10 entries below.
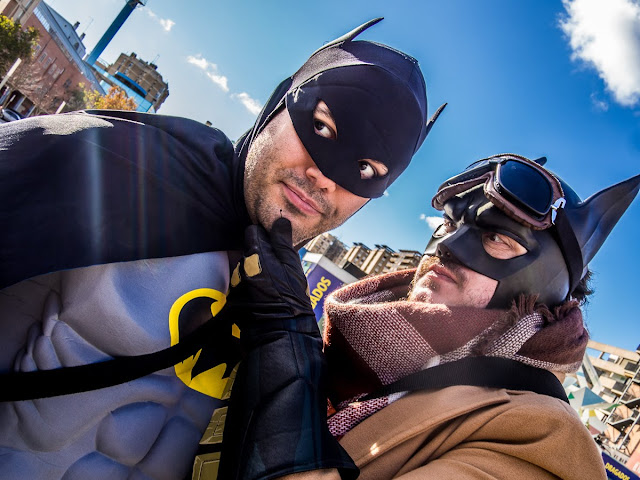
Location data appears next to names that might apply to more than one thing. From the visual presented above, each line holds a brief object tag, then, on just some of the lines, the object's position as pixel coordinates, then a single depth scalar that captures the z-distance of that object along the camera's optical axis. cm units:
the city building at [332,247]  7162
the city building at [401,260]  4481
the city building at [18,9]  2879
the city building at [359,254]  6291
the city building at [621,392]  2690
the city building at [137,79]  7419
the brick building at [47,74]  3025
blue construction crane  6022
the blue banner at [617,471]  788
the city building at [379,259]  5226
